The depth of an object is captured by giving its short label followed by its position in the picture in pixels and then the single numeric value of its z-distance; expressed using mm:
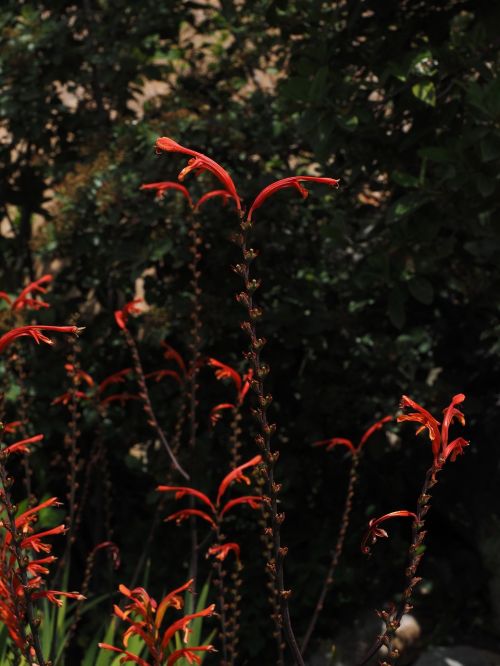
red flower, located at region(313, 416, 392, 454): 4972
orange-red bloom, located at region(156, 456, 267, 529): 4214
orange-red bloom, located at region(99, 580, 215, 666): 3296
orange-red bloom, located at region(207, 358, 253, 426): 4842
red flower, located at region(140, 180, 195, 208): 4330
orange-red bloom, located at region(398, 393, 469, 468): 3149
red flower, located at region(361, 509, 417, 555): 3103
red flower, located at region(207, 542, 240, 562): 4080
